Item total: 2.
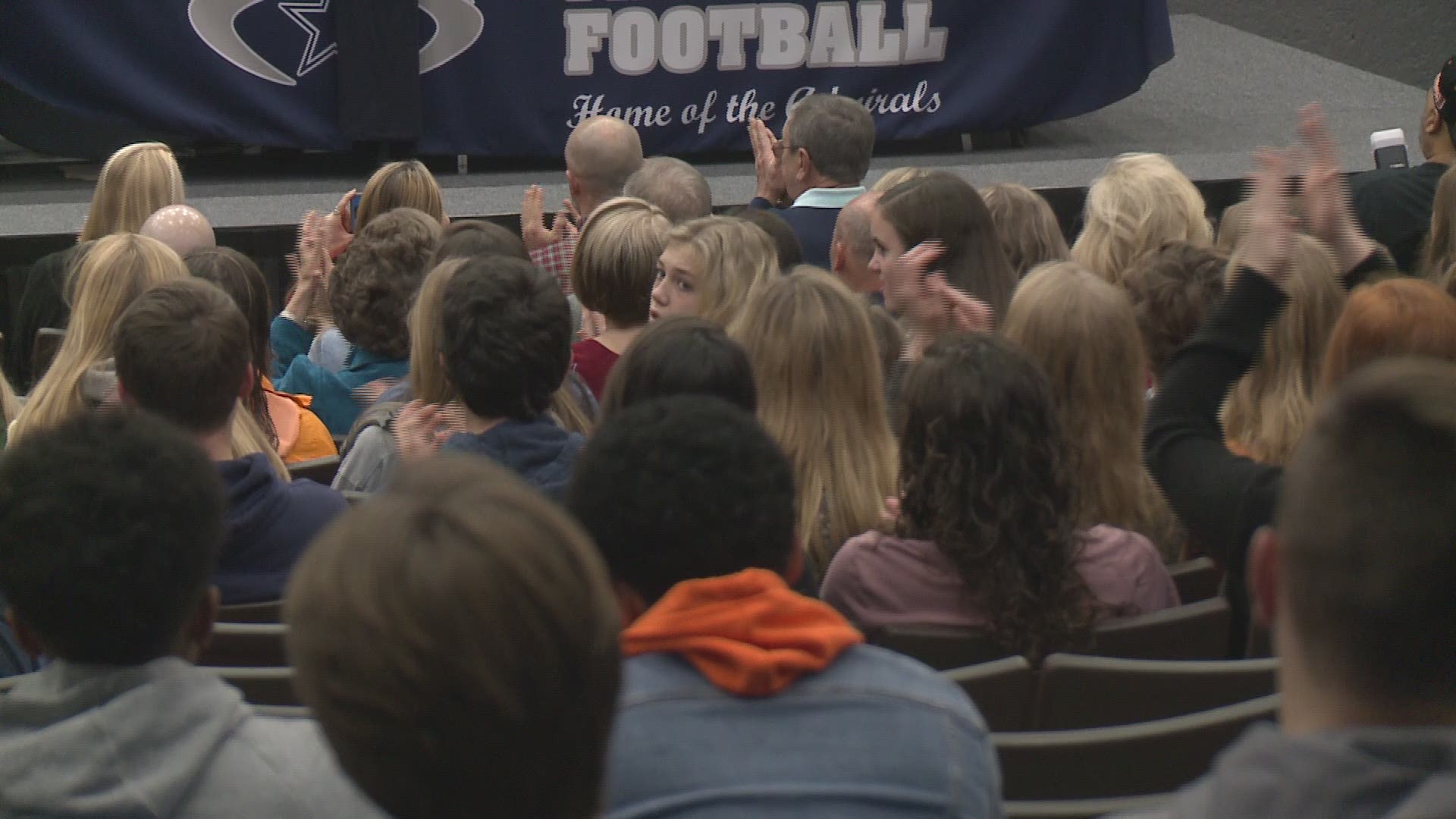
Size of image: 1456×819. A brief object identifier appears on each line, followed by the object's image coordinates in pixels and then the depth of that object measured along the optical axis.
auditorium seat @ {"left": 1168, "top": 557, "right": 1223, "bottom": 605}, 4.96
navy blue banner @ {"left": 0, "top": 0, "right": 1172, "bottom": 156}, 12.65
